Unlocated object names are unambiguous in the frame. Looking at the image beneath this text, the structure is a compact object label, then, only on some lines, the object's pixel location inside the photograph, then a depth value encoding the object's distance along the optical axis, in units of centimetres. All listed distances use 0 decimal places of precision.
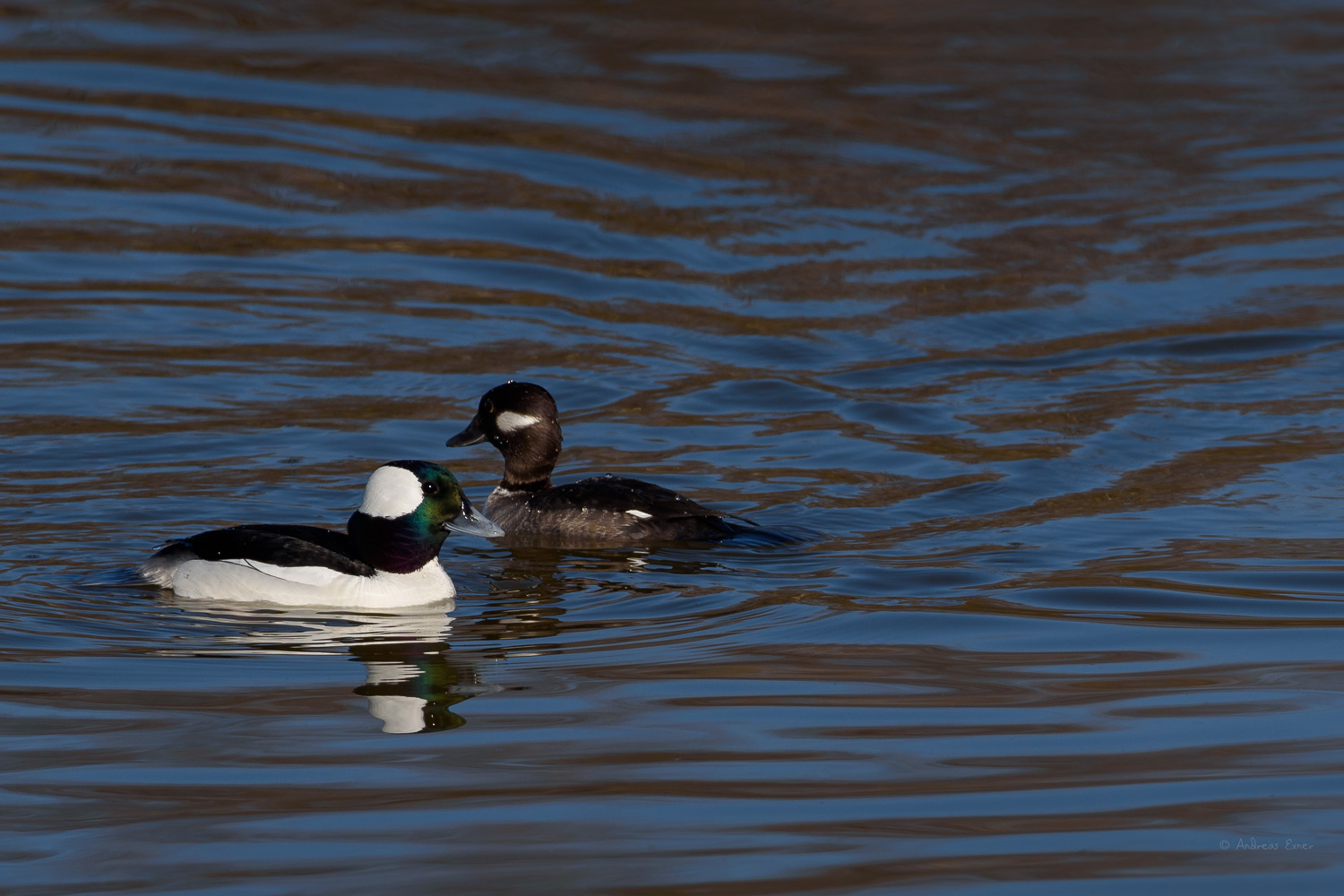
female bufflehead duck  1927
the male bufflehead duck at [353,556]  1684
